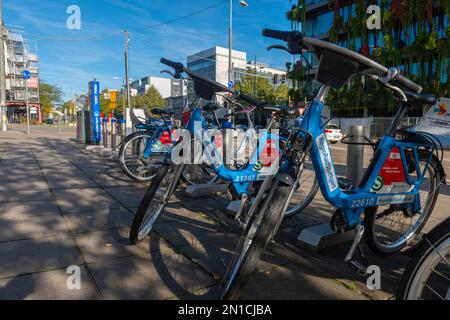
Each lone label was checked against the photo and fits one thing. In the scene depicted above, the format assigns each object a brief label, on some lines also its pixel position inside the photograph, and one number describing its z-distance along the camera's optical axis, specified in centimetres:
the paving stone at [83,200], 370
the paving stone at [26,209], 331
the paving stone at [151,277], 194
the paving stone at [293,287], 197
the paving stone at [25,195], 395
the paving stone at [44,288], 187
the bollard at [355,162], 345
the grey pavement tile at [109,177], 508
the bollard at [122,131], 1048
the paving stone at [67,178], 488
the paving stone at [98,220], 306
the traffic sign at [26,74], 1690
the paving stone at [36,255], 220
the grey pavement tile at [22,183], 456
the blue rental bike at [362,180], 176
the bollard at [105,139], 941
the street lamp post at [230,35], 2051
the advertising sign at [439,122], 274
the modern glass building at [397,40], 1980
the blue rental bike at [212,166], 260
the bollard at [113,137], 834
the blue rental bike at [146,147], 518
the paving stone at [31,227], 280
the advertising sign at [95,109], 1070
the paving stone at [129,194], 398
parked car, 1842
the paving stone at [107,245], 246
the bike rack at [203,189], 433
